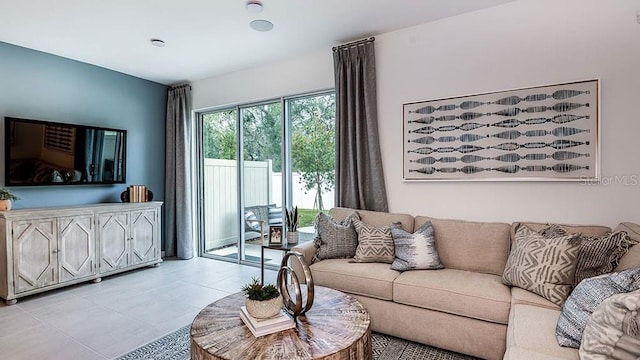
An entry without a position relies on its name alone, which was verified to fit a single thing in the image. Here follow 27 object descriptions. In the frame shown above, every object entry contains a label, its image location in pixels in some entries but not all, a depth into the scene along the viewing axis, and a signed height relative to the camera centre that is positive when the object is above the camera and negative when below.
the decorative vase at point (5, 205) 3.36 -0.25
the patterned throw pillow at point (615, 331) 1.22 -0.58
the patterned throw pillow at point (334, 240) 3.02 -0.56
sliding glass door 4.10 +0.13
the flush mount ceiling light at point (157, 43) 3.58 +1.50
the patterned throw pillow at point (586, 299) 1.45 -0.56
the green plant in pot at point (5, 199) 3.37 -0.20
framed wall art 2.61 +0.38
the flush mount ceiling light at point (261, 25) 3.17 +1.50
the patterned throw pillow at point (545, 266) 2.04 -0.56
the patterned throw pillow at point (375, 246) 2.86 -0.58
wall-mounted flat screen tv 3.61 +0.31
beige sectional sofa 1.82 -0.78
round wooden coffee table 1.44 -0.74
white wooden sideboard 3.27 -0.73
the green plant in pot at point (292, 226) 3.37 -0.49
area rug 2.25 -1.20
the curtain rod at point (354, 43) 3.49 +1.45
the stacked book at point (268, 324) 1.60 -0.71
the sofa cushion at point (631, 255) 1.82 -0.43
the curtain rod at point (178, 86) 5.08 +1.44
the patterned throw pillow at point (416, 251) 2.69 -0.59
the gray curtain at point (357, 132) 3.46 +0.50
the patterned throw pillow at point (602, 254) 2.01 -0.47
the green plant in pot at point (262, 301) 1.65 -0.61
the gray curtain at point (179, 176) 5.02 +0.05
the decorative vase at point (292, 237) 3.36 -0.59
